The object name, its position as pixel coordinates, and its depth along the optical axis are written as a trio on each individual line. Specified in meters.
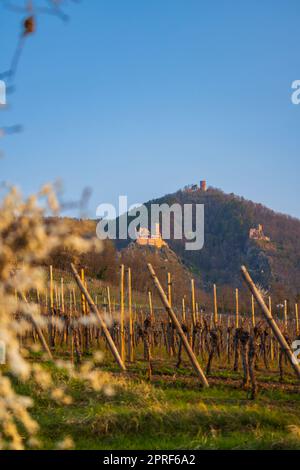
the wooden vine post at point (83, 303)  14.82
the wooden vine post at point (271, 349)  18.66
